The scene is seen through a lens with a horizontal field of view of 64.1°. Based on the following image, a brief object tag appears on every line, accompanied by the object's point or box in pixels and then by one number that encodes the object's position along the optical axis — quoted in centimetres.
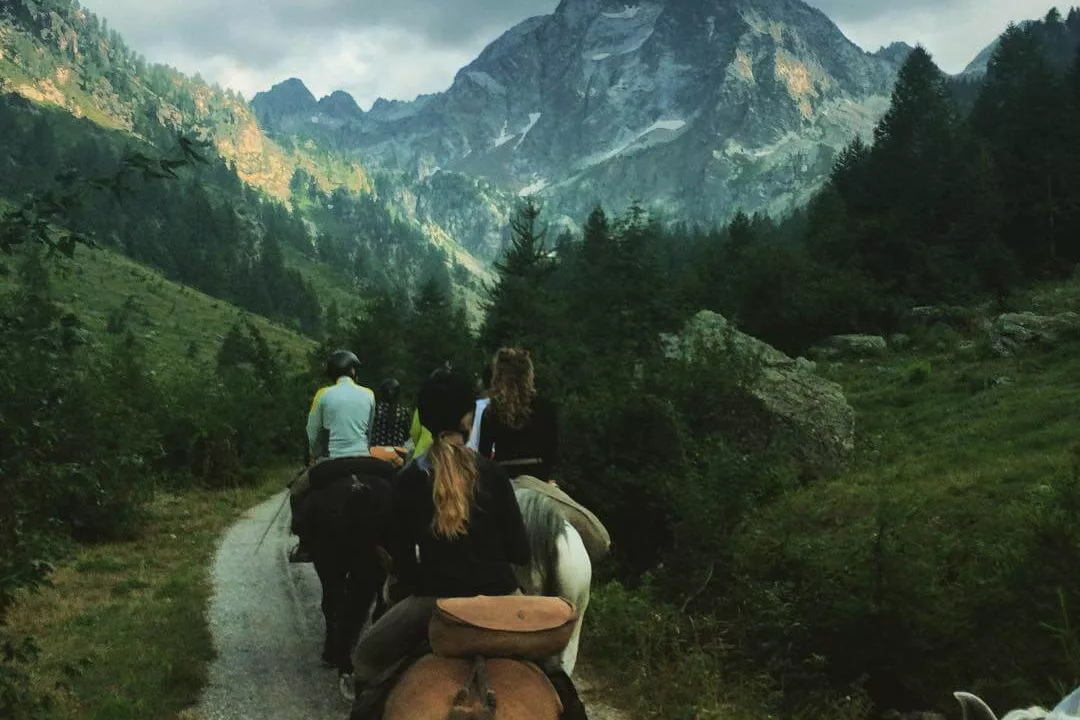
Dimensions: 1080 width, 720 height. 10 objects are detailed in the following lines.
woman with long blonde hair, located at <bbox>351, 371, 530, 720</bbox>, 445
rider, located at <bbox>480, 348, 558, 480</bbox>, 686
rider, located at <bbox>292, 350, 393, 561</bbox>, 837
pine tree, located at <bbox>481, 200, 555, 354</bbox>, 4144
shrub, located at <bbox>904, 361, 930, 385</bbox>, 2850
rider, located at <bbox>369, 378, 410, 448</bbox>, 1063
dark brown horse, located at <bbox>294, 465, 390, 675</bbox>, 814
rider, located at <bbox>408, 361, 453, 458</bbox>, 823
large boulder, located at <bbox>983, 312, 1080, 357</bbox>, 2808
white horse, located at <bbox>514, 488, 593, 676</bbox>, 568
